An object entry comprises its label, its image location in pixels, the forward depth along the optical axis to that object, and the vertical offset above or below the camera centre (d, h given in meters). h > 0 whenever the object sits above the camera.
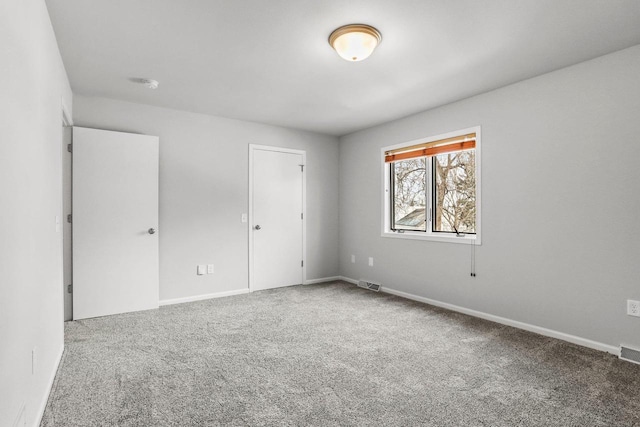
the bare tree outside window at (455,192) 4.02 +0.30
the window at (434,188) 3.98 +0.37
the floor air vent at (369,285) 4.99 -1.00
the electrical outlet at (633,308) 2.67 -0.70
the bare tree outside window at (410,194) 4.61 +0.32
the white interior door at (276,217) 4.97 +0.00
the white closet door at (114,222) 3.70 -0.05
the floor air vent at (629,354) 2.63 -1.06
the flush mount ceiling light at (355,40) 2.42 +1.27
